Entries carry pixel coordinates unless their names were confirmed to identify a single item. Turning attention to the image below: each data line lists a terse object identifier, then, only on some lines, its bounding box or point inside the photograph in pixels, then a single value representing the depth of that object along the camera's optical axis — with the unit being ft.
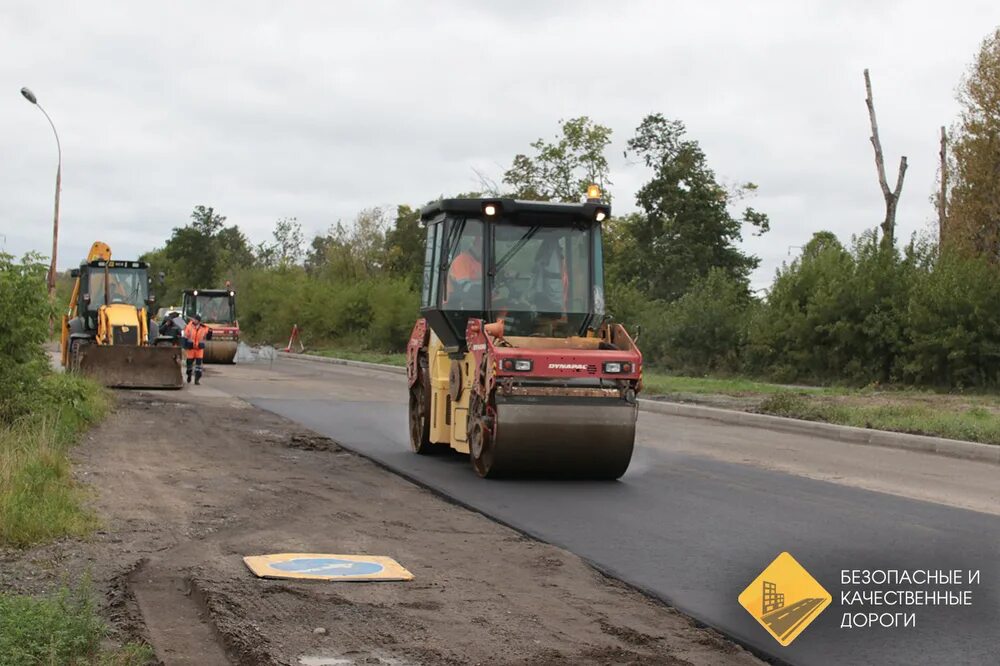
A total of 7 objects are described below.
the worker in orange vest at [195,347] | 93.09
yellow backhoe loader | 84.12
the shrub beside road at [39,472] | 17.87
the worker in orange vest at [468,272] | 44.14
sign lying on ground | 24.25
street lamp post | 140.46
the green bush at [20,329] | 45.83
